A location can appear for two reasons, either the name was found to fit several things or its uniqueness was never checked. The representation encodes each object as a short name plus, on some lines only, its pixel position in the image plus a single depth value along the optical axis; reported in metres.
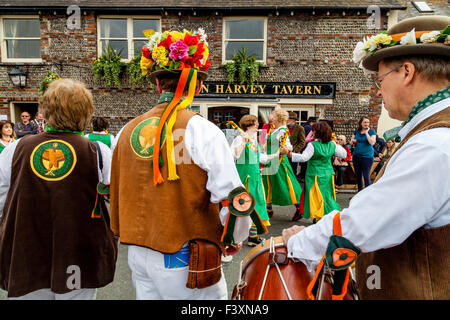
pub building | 9.41
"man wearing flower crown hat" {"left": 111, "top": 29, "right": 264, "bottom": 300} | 1.50
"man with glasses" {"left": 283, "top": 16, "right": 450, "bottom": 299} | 0.98
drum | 1.31
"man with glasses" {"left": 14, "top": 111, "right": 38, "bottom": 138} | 7.25
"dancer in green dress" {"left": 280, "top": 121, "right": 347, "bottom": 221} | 4.70
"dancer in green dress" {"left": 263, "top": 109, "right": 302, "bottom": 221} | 4.98
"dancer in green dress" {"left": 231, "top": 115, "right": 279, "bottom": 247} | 4.21
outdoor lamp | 9.54
